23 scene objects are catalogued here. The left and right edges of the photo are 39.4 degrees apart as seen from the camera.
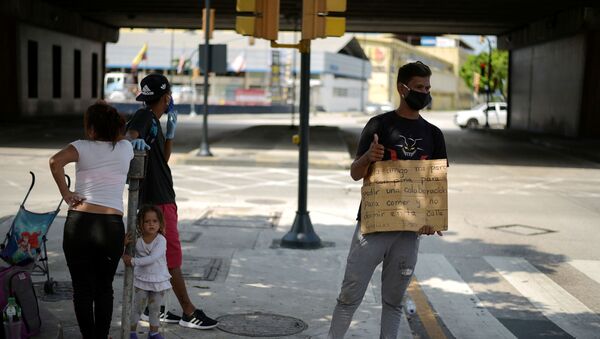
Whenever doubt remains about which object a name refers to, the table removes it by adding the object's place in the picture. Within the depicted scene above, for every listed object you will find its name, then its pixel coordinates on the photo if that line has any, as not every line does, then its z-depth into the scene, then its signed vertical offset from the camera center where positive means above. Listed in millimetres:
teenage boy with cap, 5668 -571
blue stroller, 5590 -1070
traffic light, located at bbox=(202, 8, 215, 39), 21641 +1761
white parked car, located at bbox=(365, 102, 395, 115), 82856 -1784
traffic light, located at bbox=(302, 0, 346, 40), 8961 +745
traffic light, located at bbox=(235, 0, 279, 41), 9234 +754
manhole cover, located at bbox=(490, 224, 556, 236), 11453 -1873
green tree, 83062 +3214
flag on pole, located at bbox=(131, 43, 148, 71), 71462 +2284
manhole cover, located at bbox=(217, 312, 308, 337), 6199 -1810
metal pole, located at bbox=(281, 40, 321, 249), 9695 -1205
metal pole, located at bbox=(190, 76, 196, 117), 59209 -1229
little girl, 5559 -1222
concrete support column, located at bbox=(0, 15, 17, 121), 32062 +547
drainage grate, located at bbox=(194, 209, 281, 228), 11266 -1849
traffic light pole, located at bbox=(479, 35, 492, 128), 45906 -835
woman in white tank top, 4887 -699
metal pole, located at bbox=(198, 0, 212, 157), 20828 +95
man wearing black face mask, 4992 -828
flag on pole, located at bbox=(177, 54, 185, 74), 68900 +1892
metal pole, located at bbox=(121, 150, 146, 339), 4945 -828
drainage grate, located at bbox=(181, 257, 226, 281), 7989 -1817
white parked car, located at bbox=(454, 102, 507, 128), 48781 -1365
